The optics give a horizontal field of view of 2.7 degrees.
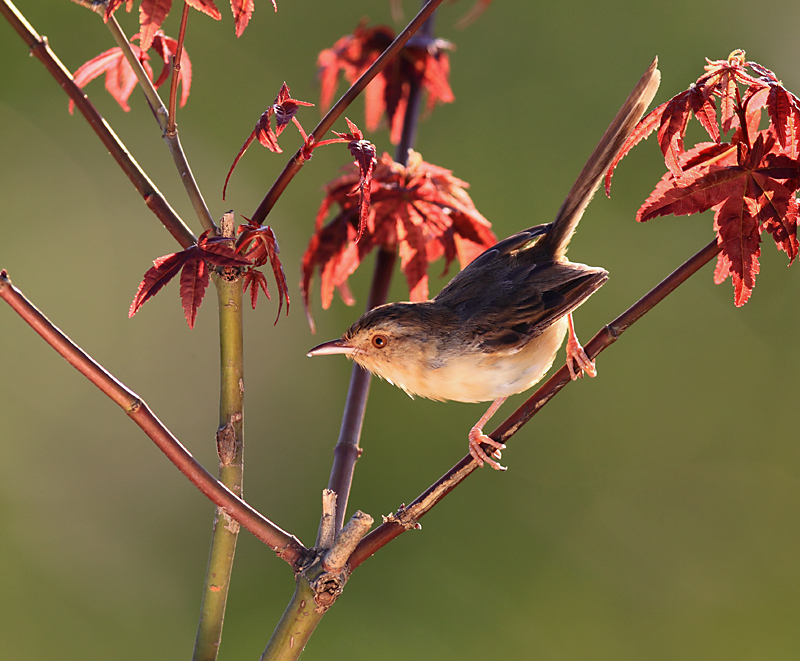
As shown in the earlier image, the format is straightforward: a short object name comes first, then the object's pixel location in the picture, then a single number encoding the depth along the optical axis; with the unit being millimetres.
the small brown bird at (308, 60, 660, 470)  4198
